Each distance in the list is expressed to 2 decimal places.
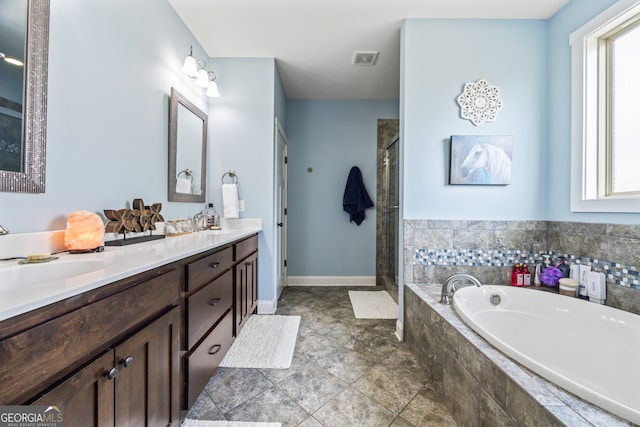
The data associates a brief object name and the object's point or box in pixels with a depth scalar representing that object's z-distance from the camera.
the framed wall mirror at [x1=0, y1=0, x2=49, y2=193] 0.94
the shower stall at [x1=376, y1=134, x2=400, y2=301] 3.08
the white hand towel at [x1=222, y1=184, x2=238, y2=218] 2.53
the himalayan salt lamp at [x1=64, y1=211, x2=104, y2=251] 1.12
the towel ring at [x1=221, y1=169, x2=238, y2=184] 2.61
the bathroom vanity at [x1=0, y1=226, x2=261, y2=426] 0.56
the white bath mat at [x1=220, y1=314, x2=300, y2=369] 1.80
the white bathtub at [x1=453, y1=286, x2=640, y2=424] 1.24
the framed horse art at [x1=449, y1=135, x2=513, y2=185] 2.06
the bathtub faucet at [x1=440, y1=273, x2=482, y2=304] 1.68
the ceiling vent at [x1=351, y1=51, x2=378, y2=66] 2.58
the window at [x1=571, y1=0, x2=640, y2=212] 1.60
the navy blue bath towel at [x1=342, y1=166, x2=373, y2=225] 3.58
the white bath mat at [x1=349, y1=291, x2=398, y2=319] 2.62
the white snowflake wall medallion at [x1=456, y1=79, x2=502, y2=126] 2.08
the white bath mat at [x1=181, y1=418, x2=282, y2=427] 1.28
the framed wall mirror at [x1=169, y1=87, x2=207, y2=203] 1.99
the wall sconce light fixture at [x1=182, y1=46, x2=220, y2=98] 2.00
